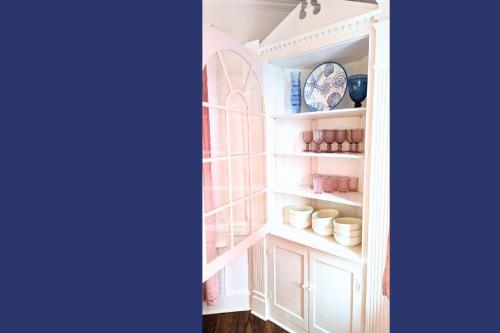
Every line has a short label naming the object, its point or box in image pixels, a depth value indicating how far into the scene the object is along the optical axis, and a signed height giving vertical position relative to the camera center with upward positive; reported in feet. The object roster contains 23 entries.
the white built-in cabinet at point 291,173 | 4.18 -0.54
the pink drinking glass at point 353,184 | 5.84 -0.83
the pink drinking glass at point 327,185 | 5.70 -0.83
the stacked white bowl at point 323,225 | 5.61 -1.64
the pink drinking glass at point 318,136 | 5.65 +0.20
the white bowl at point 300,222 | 5.99 -1.69
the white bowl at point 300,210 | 6.00 -1.47
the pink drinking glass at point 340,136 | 5.44 +0.19
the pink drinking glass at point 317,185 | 5.65 -0.83
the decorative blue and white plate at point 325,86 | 5.32 +1.21
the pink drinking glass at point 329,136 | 5.56 +0.20
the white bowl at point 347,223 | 5.14 -1.56
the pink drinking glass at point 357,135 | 5.25 +0.20
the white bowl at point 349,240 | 5.14 -1.81
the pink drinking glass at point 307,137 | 5.94 +0.19
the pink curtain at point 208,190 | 3.73 -0.62
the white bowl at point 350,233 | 5.13 -1.66
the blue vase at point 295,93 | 5.85 +1.15
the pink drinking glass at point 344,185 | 5.76 -0.84
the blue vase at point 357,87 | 4.80 +1.05
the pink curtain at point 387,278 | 4.56 -2.26
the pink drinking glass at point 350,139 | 5.39 +0.13
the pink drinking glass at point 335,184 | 5.81 -0.82
